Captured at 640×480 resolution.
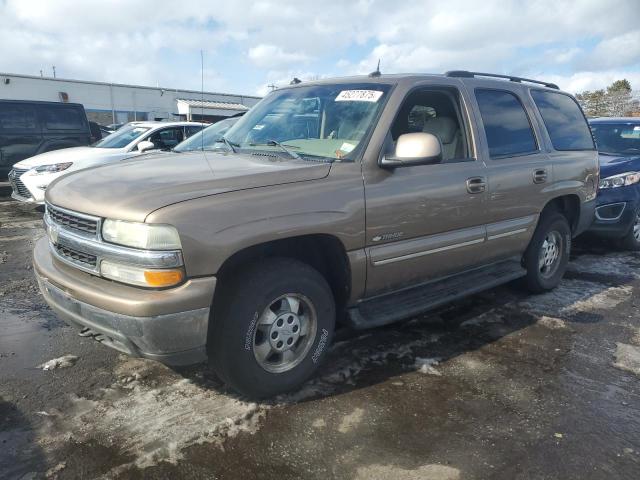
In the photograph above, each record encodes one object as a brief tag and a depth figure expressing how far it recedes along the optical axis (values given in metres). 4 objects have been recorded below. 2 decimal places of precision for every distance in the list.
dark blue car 6.53
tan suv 2.53
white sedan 8.30
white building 29.00
